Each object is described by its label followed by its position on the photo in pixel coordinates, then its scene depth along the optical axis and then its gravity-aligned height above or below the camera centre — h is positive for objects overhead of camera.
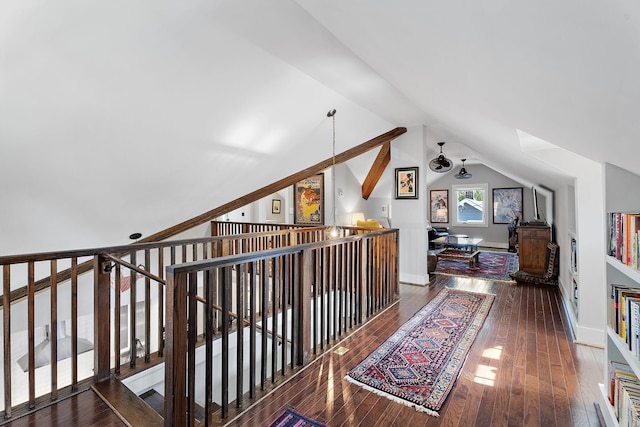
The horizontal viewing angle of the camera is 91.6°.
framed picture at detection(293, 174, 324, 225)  7.52 +0.36
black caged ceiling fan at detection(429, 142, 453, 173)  5.62 +0.92
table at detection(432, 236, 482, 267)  6.35 -0.78
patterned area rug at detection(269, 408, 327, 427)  1.77 -1.19
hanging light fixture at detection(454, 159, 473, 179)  7.75 +0.98
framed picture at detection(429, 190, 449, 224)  10.16 +0.29
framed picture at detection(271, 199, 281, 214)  8.34 +0.28
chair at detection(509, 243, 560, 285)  4.83 -0.94
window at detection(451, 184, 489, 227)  9.55 +0.30
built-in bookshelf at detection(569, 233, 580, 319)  3.22 -0.61
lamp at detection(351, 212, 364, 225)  7.76 -0.05
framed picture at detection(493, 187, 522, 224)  9.00 +0.29
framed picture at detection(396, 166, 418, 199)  5.14 +0.54
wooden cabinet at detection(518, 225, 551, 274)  5.05 -0.54
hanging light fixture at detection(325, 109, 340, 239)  3.87 +0.62
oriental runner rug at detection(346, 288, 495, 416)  2.09 -1.17
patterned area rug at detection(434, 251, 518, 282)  5.59 -1.07
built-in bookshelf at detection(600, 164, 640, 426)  1.46 -0.45
